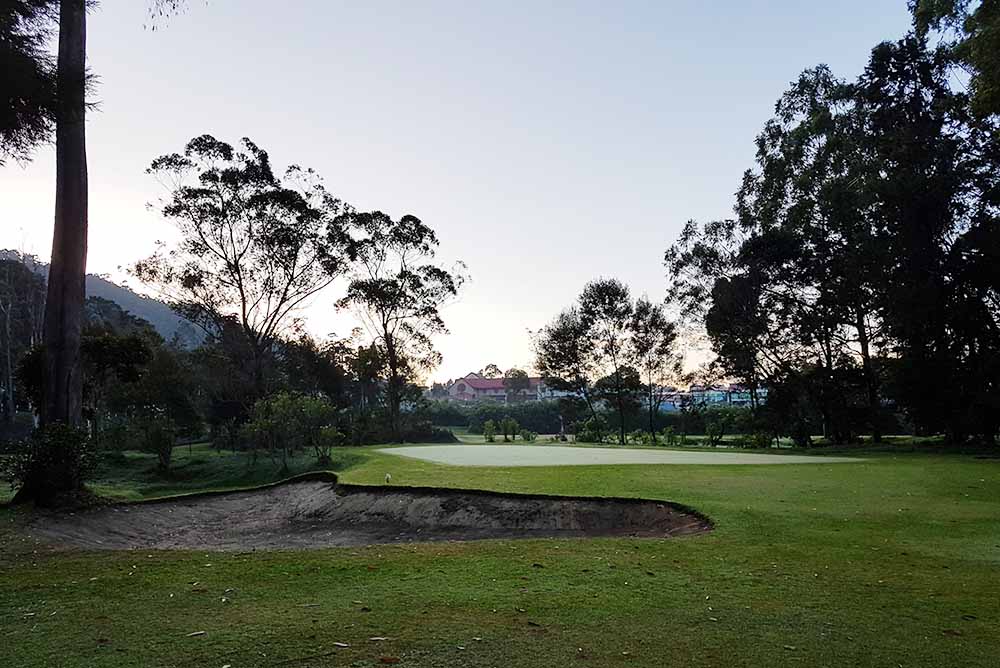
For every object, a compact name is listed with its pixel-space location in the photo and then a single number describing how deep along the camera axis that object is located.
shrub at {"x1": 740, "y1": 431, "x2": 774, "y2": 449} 34.88
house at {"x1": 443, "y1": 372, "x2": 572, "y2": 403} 131.56
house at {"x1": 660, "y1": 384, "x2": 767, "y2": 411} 48.54
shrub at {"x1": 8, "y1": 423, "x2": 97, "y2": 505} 12.53
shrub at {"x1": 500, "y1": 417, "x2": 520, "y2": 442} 48.84
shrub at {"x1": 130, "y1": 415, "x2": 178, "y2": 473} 27.27
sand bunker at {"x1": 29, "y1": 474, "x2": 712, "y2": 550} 11.23
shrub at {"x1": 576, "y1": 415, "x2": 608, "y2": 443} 47.81
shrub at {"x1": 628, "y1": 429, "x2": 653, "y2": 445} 44.61
